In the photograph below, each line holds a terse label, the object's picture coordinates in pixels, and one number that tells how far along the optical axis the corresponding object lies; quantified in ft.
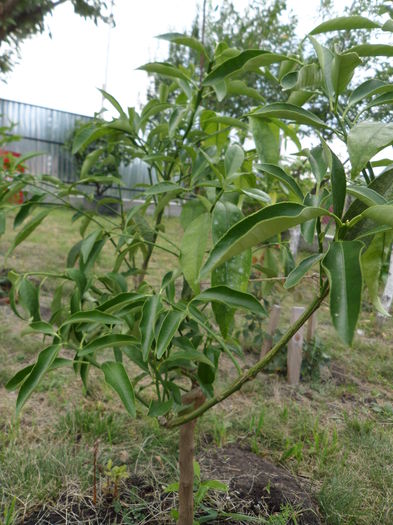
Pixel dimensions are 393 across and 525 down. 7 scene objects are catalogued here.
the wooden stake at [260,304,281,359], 7.34
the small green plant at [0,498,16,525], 3.46
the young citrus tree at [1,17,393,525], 1.54
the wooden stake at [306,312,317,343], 7.73
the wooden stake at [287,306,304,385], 6.91
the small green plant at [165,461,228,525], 3.43
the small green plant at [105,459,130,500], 3.83
